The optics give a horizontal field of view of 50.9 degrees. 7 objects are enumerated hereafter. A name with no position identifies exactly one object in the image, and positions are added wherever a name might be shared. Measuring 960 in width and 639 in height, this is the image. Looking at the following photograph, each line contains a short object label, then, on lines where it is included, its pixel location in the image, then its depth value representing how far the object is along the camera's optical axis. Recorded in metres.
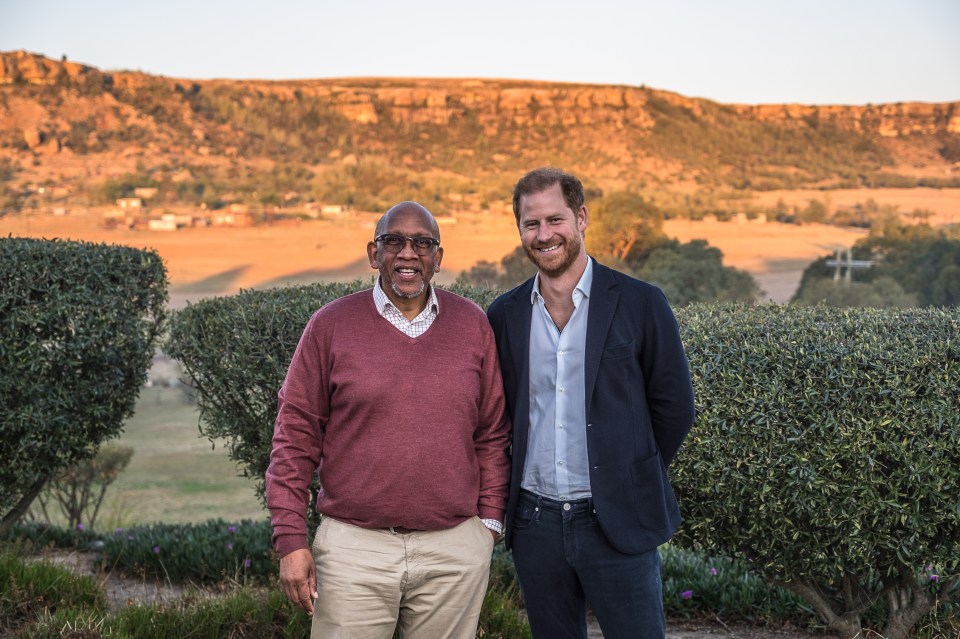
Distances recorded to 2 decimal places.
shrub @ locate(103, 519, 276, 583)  6.77
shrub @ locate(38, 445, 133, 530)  12.09
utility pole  31.25
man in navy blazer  2.92
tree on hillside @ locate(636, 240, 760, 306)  28.59
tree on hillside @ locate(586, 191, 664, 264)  30.91
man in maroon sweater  2.94
